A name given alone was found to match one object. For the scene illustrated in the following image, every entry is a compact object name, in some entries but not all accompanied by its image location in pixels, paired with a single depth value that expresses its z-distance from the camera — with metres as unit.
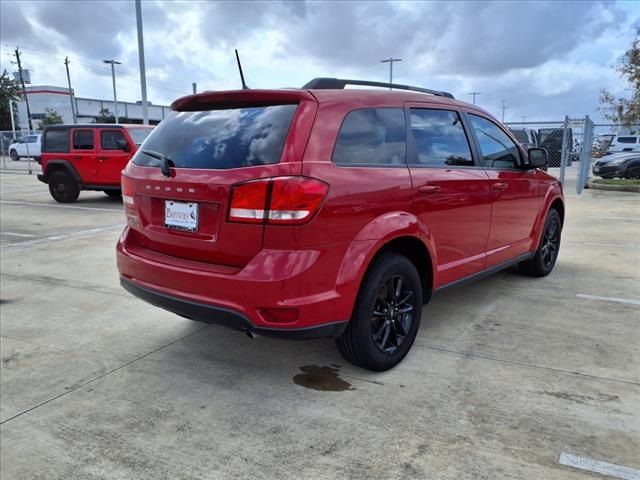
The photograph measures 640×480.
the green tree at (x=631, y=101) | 16.14
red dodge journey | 2.62
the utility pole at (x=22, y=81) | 49.09
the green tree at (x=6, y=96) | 47.81
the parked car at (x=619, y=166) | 16.00
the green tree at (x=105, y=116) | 57.51
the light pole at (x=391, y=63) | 48.66
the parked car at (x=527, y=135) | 17.70
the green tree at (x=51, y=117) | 50.58
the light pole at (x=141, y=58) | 16.25
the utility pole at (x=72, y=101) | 55.24
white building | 57.45
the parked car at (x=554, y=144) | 18.75
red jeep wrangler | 11.85
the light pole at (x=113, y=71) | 47.72
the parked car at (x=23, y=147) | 31.72
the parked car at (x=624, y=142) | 27.88
